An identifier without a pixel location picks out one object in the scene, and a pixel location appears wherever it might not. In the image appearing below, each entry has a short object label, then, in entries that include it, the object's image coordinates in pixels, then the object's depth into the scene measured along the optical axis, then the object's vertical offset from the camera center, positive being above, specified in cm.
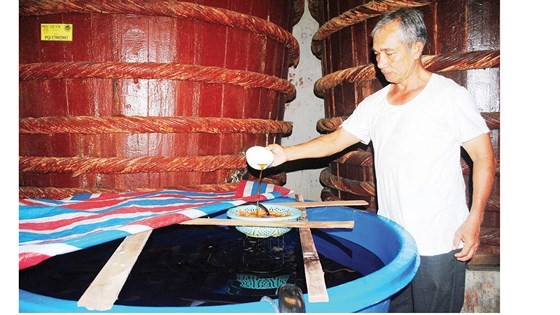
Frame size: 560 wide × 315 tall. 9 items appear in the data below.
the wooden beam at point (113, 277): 96 -36
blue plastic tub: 93 -37
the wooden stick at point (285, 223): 156 -28
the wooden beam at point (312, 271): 100 -36
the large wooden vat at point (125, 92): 238 +42
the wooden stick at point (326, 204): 198 -25
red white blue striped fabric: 139 -27
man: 167 -2
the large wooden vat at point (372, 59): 224 +63
